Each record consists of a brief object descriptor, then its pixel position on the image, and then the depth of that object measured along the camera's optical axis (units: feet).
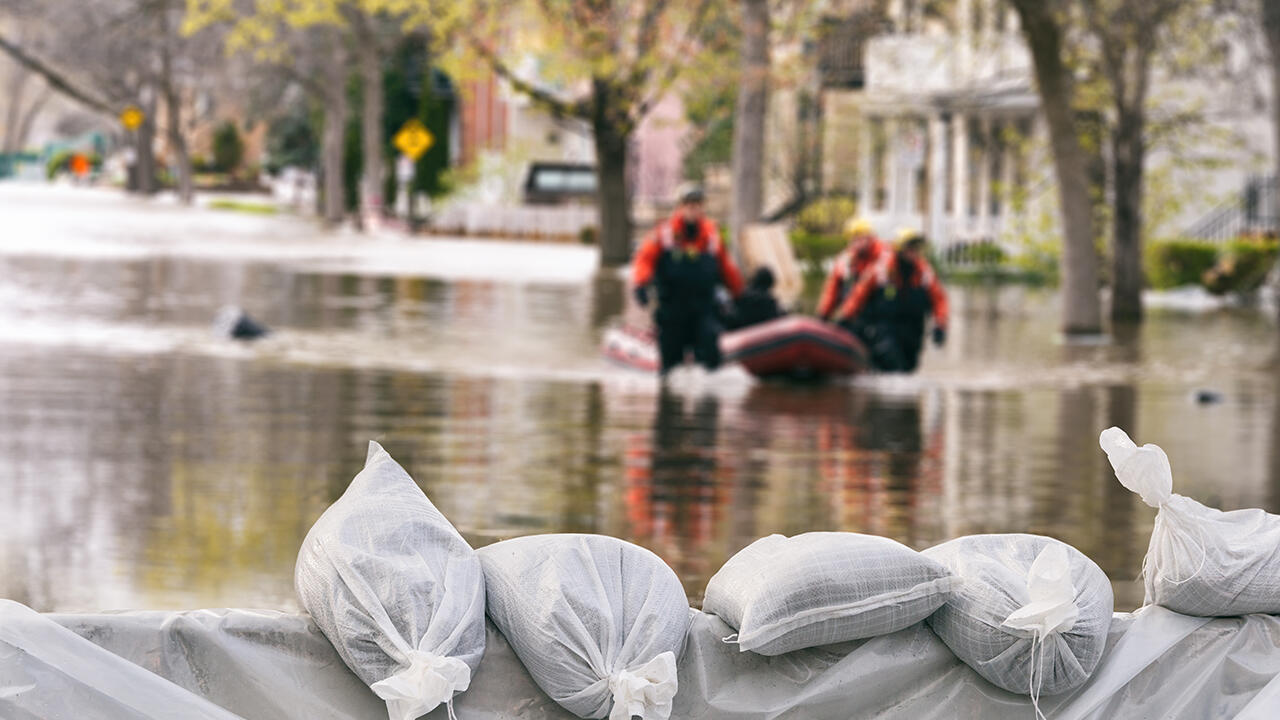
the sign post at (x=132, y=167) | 256.73
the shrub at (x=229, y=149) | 329.72
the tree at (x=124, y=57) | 187.52
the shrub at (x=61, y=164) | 393.50
